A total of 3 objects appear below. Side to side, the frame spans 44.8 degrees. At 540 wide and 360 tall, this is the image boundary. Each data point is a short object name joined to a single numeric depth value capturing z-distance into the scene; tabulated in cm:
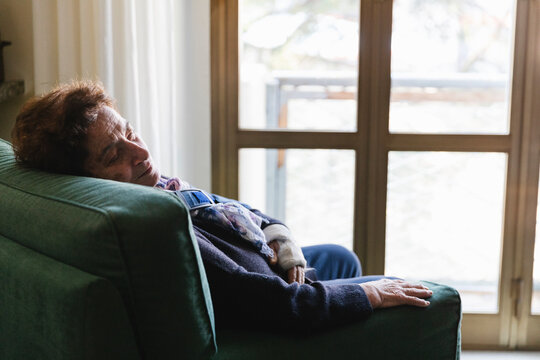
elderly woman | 123
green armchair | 95
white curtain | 192
